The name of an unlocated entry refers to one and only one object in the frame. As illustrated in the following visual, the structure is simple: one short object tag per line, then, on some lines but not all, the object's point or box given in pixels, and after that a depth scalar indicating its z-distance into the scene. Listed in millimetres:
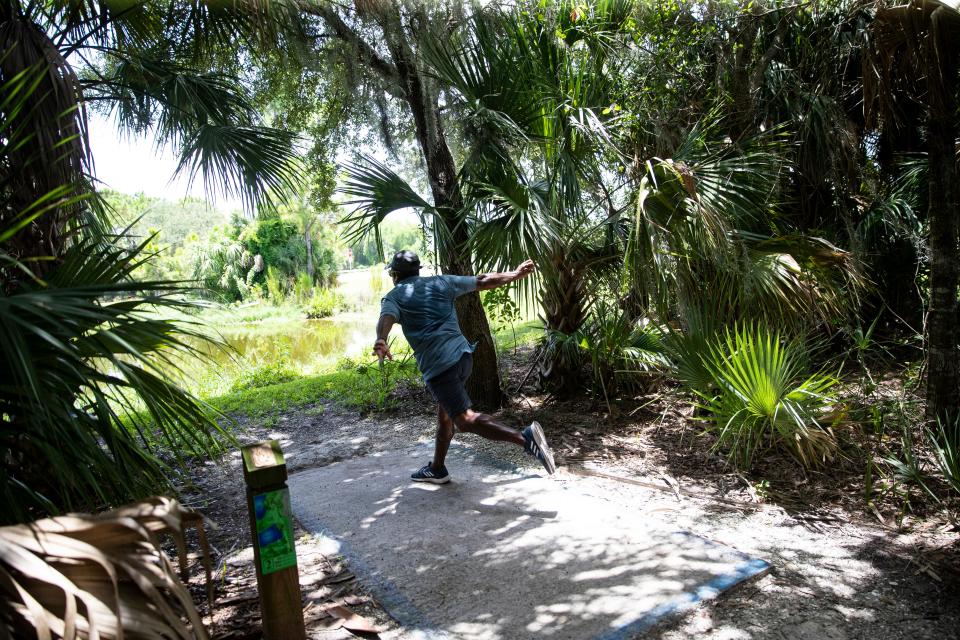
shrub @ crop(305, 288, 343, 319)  25078
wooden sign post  2582
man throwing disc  4343
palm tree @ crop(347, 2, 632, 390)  5672
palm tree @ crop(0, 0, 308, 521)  2229
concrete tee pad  2967
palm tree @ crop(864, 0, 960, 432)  4027
